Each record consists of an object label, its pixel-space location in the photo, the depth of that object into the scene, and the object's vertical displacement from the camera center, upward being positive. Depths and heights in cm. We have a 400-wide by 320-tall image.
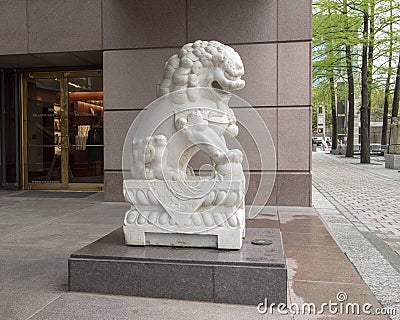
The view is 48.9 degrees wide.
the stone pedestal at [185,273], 318 -98
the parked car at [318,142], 6239 -20
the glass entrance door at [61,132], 1119 +23
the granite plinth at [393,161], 1805 -86
